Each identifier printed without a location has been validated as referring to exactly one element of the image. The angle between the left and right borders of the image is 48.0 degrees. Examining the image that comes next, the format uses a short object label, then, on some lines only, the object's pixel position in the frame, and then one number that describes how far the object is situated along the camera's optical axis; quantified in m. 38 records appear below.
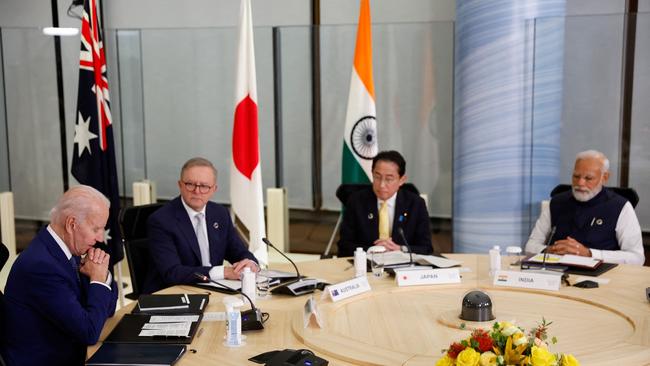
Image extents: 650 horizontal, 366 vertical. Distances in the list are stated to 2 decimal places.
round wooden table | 2.59
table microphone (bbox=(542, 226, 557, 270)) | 3.88
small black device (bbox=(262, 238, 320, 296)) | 3.42
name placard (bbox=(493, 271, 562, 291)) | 3.51
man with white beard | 4.49
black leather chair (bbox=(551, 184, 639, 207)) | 4.68
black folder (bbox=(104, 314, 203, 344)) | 2.74
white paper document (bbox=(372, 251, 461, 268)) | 3.93
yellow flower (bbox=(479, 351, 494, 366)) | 1.83
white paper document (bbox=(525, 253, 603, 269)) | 3.84
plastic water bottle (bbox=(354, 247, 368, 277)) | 3.79
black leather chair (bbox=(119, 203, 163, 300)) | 3.95
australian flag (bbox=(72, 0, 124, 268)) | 5.37
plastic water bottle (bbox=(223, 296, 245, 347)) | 2.70
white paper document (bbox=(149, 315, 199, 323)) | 2.95
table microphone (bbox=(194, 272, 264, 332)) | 2.88
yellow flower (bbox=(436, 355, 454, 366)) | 1.90
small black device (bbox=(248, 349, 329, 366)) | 2.47
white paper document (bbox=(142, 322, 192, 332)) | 2.85
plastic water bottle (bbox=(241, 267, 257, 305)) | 3.20
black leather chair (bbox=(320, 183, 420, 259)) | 5.02
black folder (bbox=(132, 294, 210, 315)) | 3.08
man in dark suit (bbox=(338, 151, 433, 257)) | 4.64
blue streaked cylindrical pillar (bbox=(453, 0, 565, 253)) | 5.70
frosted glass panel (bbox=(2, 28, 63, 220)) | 7.10
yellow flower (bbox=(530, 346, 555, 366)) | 1.80
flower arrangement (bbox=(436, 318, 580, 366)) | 1.82
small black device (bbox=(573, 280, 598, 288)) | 3.53
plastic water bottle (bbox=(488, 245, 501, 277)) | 3.77
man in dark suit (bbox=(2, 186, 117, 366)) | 2.68
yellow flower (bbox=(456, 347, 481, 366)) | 1.82
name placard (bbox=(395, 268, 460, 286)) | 3.62
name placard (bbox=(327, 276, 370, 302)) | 3.28
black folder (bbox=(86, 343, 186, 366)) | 2.49
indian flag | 6.15
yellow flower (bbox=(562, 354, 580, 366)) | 1.84
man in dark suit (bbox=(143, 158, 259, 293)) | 3.70
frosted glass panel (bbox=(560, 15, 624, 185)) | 5.66
